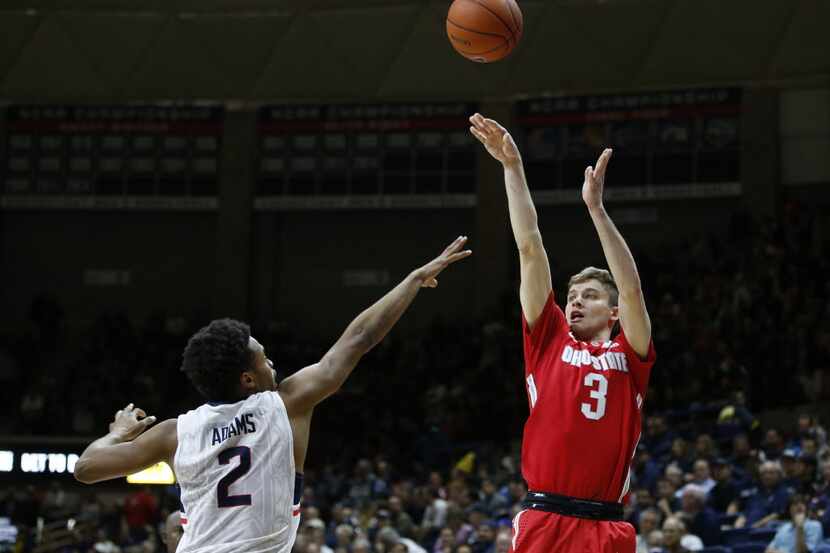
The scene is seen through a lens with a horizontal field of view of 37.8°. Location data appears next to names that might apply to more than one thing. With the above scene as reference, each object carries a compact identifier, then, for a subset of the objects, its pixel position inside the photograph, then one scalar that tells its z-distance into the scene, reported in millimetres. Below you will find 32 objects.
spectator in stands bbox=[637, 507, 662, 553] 11000
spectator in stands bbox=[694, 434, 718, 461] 13523
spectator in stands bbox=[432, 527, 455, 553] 12812
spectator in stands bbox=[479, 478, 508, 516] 14156
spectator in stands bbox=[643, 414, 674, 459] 15288
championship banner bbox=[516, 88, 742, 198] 21562
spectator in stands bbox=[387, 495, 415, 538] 14125
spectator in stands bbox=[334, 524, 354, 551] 13286
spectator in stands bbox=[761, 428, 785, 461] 13352
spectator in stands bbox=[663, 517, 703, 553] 10430
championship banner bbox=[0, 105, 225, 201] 23609
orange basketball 7109
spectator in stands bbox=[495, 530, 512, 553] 11219
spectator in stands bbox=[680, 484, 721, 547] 11297
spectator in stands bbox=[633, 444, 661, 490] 13562
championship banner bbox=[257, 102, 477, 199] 23094
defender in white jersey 4062
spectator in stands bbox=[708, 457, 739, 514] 12234
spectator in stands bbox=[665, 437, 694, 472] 13734
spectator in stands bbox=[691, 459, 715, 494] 12391
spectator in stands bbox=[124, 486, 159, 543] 17828
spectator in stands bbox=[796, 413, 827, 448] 12966
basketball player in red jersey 4707
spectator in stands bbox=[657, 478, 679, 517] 11969
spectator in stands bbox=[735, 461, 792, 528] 11508
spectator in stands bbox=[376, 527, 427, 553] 12766
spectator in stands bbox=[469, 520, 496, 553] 12625
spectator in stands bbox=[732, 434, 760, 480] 13117
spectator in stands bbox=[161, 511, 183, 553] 6402
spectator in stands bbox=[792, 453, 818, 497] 11518
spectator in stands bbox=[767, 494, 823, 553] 10109
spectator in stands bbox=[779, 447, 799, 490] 11688
